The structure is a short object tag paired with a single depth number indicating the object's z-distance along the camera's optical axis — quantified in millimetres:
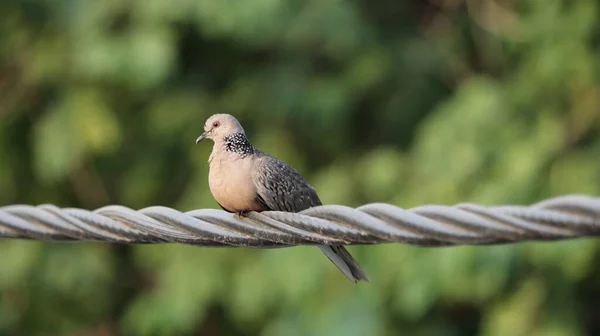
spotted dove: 7621
